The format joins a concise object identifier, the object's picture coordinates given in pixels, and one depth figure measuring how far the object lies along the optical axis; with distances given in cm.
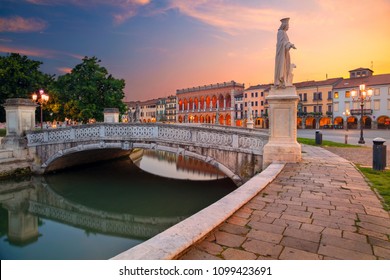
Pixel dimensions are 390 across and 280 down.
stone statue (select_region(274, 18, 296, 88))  821
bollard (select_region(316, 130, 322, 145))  1602
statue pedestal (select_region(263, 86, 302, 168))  803
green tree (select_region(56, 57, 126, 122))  2772
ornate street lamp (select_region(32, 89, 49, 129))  1892
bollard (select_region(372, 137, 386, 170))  743
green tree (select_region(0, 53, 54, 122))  2628
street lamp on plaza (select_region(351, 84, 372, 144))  1795
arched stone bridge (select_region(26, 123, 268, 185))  948
